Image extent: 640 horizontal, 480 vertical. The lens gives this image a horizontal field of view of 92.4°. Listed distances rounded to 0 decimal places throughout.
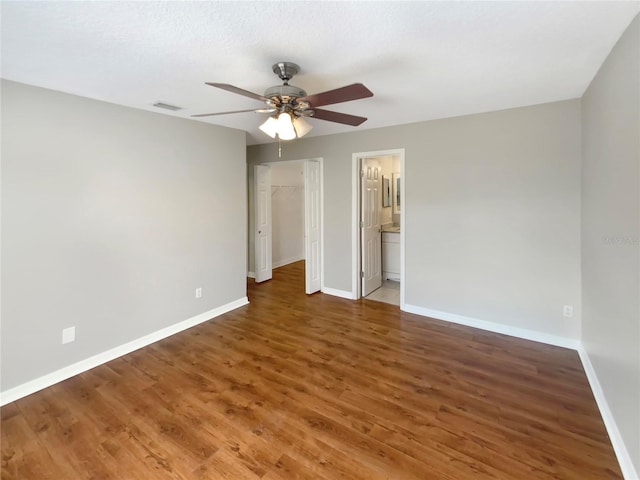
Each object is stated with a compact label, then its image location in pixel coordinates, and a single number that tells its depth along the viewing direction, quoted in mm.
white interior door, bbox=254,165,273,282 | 5301
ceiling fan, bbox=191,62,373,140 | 1830
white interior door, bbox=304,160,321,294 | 4758
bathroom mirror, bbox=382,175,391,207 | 5396
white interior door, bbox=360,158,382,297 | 4504
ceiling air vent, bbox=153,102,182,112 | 2922
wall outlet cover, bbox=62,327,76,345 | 2633
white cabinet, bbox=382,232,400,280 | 5270
